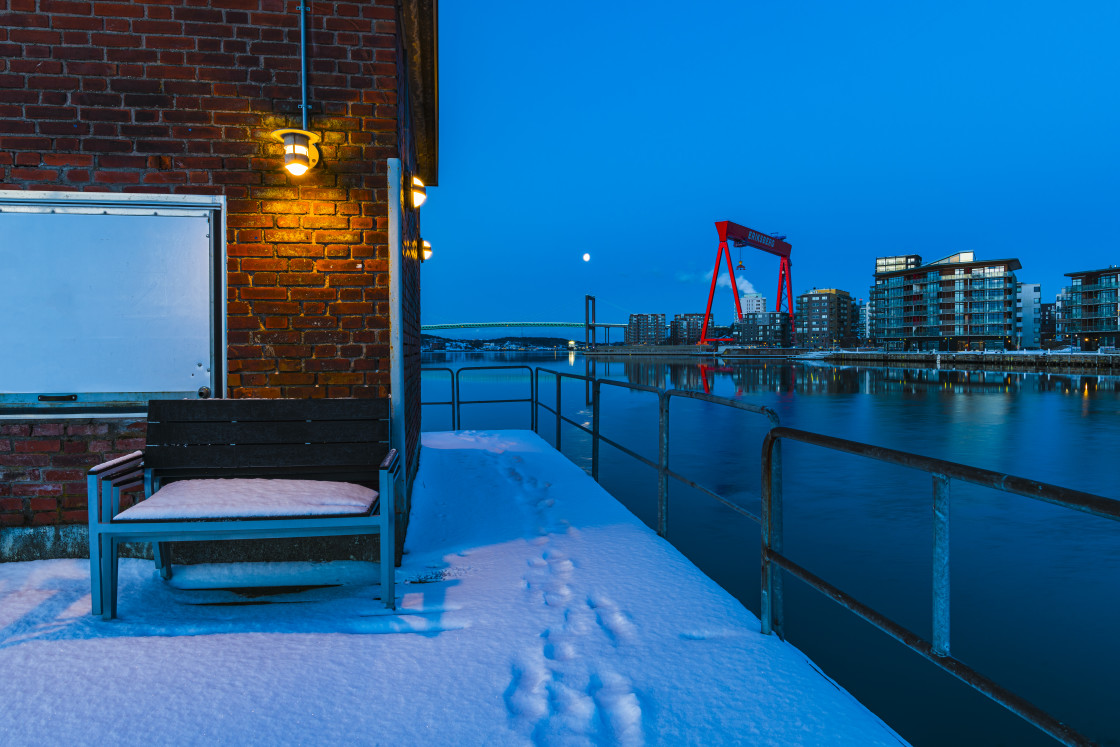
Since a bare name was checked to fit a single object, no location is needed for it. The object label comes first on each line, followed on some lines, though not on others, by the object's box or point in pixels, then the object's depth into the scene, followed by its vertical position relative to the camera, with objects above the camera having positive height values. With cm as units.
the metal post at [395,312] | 348 +28
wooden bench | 257 -59
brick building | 330 +110
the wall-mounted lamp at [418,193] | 555 +157
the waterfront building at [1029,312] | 12262 +865
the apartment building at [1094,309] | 8481 +629
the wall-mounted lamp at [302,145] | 325 +117
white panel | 337 +34
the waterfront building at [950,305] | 9350 +805
